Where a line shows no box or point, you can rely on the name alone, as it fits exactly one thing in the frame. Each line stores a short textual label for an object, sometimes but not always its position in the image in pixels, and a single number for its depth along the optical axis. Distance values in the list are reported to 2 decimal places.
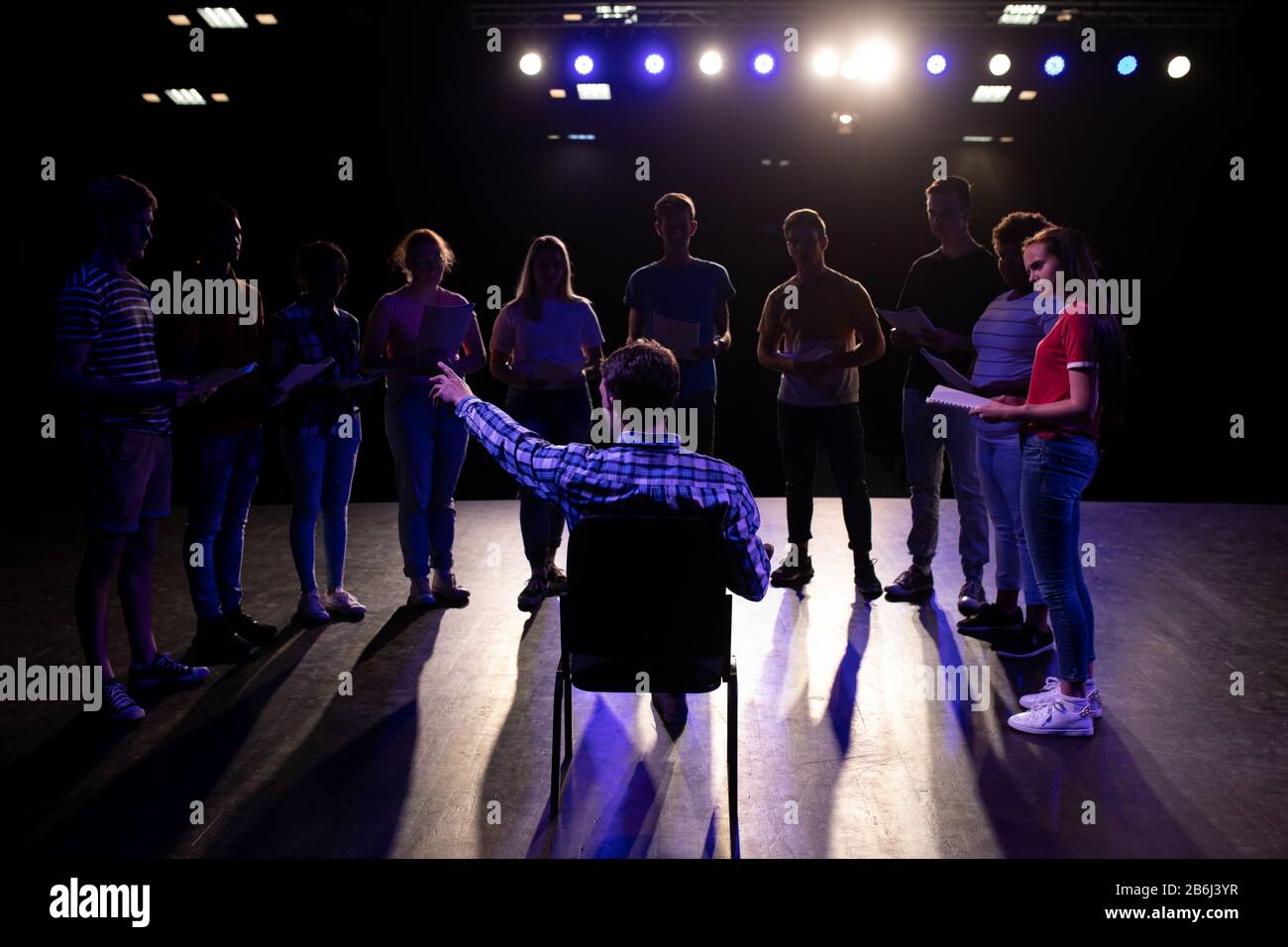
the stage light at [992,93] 6.82
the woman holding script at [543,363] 4.21
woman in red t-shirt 2.79
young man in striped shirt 2.86
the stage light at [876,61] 6.49
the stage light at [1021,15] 6.27
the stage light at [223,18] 6.52
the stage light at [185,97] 7.44
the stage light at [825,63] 6.58
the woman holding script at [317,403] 3.79
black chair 2.26
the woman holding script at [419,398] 3.99
